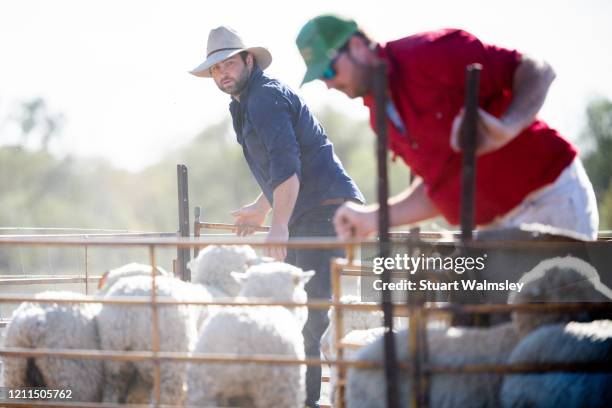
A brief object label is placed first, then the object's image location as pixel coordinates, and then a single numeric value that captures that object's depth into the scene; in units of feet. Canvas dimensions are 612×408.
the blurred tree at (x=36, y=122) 228.02
